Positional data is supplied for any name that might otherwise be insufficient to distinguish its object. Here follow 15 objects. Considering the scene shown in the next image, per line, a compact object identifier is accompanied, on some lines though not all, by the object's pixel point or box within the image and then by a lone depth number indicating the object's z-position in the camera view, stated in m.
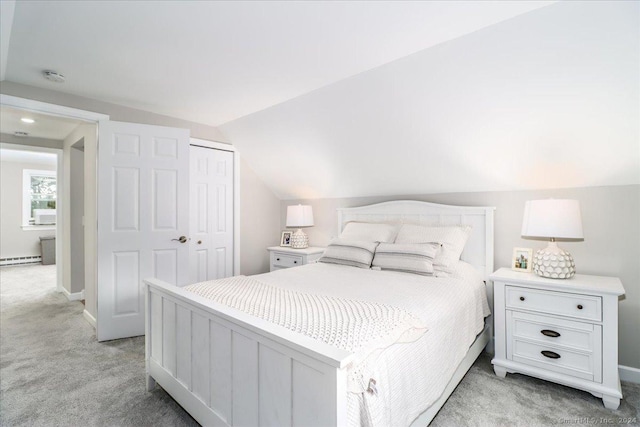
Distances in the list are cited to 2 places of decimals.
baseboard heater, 6.61
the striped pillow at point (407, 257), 2.42
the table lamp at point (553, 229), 2.08
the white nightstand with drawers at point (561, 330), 1.89
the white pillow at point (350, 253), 2.72
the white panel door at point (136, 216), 2.88
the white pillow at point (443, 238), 2.49
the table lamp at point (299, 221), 3.88
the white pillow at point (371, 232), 2.97
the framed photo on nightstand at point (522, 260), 2.42
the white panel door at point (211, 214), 3.67
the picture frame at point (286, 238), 4.20
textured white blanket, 1.22
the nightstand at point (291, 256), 3.68
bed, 1.05
